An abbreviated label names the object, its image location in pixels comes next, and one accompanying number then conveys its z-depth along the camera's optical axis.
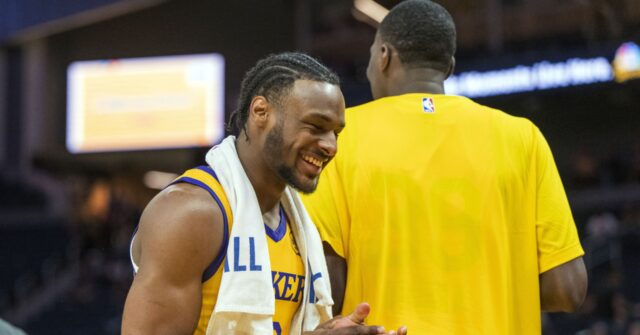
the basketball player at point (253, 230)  4.60
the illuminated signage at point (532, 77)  23.78
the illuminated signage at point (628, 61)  23.06
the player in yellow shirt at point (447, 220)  5.73
